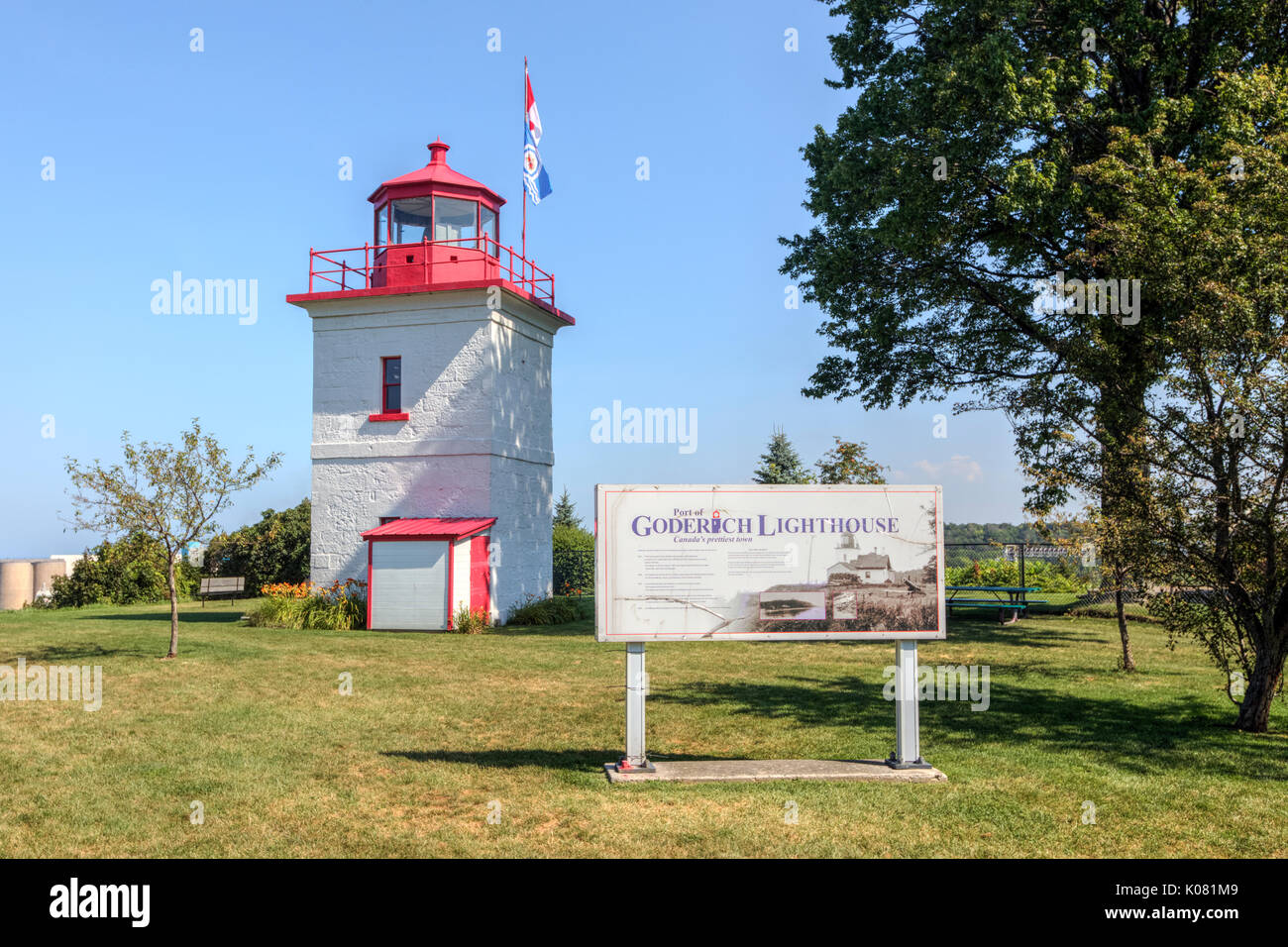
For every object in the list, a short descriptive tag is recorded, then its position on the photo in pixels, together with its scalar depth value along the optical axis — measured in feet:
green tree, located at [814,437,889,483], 101.19
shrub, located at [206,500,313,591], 106.93
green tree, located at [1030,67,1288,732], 31.76
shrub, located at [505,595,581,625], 76.43
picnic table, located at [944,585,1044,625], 72.95
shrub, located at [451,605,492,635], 69.51
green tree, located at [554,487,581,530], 160.76
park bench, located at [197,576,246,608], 96.03
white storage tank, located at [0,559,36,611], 100.83
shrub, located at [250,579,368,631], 70.95
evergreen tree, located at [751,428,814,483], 130.62
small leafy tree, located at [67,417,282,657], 49.14
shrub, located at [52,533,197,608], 98.17
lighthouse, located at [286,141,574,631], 76.38
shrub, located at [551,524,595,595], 108.47
